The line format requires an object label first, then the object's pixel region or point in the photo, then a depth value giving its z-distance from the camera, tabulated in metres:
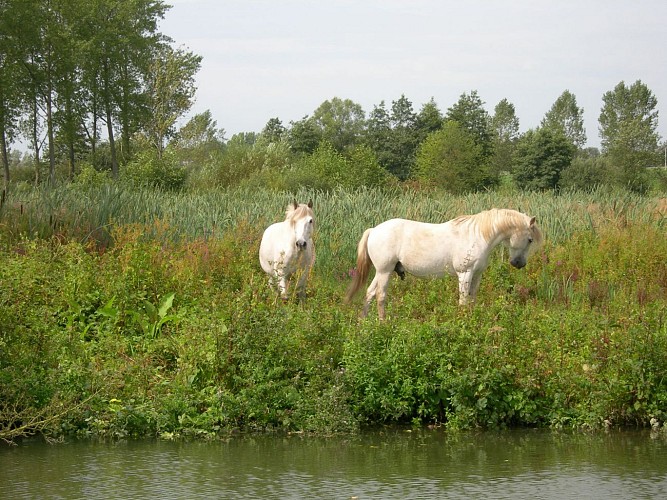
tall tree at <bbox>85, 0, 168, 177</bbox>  57.84
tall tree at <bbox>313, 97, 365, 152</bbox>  123.75
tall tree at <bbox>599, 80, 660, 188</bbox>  64.75
